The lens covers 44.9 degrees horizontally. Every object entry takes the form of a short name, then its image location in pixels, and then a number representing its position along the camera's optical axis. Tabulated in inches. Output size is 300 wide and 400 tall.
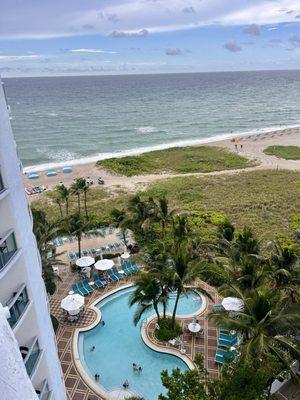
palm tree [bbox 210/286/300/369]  543.2
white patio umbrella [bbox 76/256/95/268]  1042.7
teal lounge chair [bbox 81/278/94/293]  983.1
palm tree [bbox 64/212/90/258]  1061.8
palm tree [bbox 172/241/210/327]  730.2
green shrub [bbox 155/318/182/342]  801.2
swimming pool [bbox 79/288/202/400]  711.7
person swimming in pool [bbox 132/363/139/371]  733.7
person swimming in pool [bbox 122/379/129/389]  694.5
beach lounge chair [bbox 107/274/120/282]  1033.1
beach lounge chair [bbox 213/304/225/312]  901.3
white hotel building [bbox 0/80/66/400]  345.7
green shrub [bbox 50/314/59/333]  847.1
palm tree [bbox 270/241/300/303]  768.1
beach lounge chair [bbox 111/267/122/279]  1049.3
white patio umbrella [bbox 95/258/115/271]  1032.6
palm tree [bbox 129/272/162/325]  746.8
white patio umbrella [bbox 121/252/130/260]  1140.0
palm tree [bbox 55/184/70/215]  1300.4
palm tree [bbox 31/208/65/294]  841.5
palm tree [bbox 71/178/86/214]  1331.2
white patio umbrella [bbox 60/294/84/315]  852.0
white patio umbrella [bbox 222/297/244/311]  838.7
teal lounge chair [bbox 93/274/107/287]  1003.9
